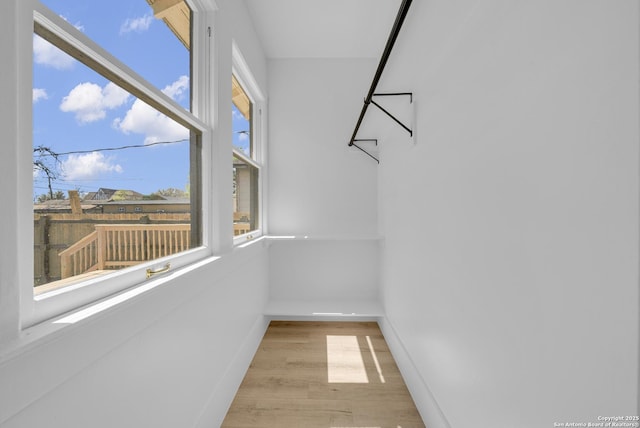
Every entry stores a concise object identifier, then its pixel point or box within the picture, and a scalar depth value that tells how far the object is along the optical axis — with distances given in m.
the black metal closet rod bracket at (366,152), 2.44
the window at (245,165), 1.84
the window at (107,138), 0.60
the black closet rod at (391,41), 0.79
